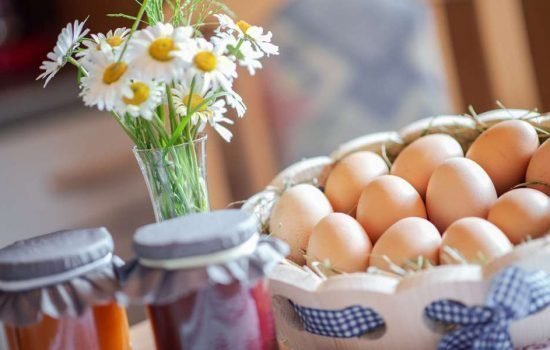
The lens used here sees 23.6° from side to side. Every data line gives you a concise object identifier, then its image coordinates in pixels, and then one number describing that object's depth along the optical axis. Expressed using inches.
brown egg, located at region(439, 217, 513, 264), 30.8
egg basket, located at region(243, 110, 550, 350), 29.1
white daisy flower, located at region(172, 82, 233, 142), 32.7
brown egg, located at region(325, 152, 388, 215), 36.4
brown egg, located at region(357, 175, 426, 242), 34.1
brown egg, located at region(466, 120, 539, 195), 34.9
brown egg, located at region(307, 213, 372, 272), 32.8
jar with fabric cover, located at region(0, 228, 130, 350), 29.5
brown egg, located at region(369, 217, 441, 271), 31.7
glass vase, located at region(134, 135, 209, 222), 32.7
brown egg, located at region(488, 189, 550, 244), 32.0
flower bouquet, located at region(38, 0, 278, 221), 30.1
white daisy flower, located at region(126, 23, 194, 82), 29.9
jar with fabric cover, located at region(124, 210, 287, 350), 28.4
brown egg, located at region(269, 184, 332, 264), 34.9
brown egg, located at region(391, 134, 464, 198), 35.7
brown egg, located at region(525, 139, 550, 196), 33.8
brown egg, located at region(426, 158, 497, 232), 33.5
